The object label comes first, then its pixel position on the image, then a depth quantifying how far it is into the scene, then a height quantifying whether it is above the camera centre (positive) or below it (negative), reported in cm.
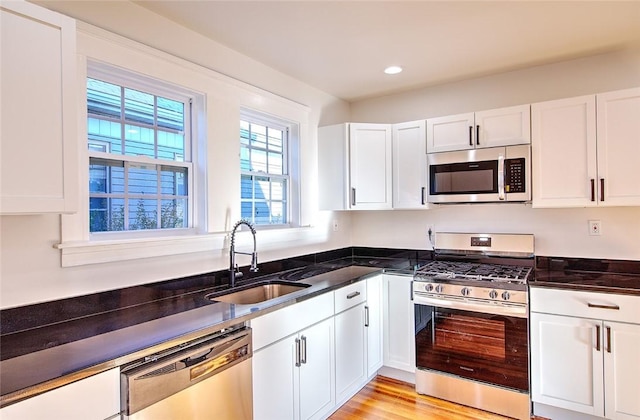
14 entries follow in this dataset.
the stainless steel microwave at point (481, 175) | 259 +23
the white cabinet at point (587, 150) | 230 +36
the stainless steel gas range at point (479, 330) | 240 -86
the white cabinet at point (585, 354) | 214 -91
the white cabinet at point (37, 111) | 121 +35
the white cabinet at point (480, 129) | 260 +58
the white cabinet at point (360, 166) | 311 +35
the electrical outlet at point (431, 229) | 326 -20
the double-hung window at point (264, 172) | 272 +29
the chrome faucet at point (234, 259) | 222 -31
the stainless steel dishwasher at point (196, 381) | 130 -68
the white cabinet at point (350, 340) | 245 -93
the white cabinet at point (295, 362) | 184 -85
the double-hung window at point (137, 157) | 185 +29
